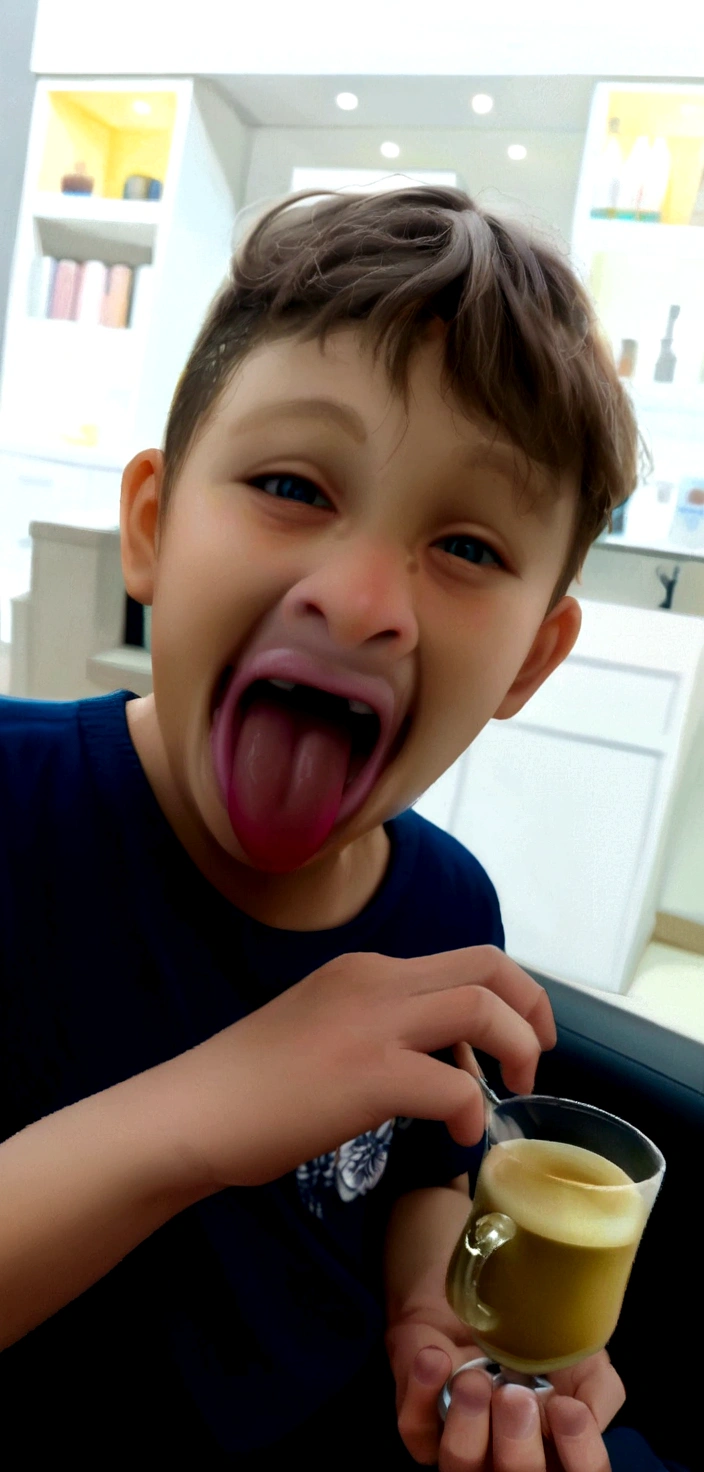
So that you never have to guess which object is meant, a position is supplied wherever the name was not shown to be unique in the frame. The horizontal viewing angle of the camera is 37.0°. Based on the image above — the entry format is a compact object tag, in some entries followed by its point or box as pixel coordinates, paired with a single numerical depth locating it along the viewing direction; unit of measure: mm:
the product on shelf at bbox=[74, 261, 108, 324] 3154
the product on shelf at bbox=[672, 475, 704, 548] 2350
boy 398
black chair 730
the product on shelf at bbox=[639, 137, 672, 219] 2389
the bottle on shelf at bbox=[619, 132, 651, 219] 2396
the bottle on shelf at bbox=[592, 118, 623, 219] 2406
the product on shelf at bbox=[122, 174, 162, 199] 3109
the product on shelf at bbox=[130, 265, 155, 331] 3070
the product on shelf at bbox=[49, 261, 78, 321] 3170
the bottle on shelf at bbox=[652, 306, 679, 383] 2404
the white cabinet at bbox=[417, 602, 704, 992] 2037
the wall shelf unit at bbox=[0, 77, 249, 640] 3016
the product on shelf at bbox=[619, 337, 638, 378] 2422
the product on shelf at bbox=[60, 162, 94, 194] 3154
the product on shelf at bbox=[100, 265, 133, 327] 3139
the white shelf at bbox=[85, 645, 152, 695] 1835
